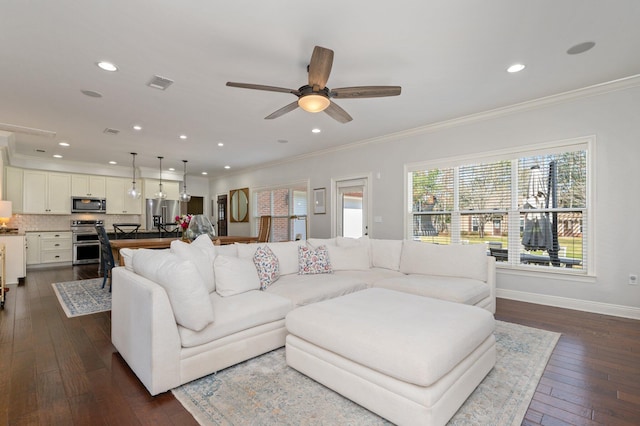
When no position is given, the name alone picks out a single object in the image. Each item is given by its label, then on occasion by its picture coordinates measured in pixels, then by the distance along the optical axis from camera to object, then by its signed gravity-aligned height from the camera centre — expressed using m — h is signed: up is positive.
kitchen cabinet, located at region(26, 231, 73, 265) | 7.18 -0.83
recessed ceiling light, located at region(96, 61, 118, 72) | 2.93 +1.48
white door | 6.05 +0.12
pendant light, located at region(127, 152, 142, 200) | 6.97 +0.88
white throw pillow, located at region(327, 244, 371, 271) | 4.04 -0.61
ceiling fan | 2.40 +1.11
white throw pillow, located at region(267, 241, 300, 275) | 3.57 -0.51
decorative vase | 4.72 -0.21
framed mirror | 9.17 +0.28
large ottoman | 1.55 -0.81
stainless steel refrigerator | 8.96 +0.00
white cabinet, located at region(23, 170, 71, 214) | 7.24 +0.54
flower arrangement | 5.03 -0.12
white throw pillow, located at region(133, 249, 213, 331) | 1.97 -0.53
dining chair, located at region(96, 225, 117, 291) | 4.65 -0.63
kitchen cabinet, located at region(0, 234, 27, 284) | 5.40 -0.80
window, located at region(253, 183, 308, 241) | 7.63 +0.12
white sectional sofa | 1.97 -0.73
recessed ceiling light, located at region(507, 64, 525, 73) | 3.03 +1.51
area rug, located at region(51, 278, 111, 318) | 3.77 -1.22
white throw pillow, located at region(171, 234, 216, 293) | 2.66 -0.39
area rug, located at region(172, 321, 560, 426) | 1.69 -1.17
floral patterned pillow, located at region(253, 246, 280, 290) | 3.07 -0.55
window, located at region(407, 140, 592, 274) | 3.80 +0.13
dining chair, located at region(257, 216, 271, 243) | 8.10 -0.42
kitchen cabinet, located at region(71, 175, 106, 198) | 7.86 +0.76
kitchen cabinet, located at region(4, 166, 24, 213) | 6.91 +0.64
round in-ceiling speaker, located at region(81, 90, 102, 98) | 3.55 +1.46
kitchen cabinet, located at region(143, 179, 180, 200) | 8.91 +0.80
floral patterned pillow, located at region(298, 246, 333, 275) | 3.68 -0.60
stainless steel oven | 7.61 -0.74
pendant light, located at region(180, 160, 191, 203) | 7.58 +0.43
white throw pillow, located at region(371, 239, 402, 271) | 4.11 -0.56
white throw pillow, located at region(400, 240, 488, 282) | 3.47 -0.57
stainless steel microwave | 7.78 +0.24
